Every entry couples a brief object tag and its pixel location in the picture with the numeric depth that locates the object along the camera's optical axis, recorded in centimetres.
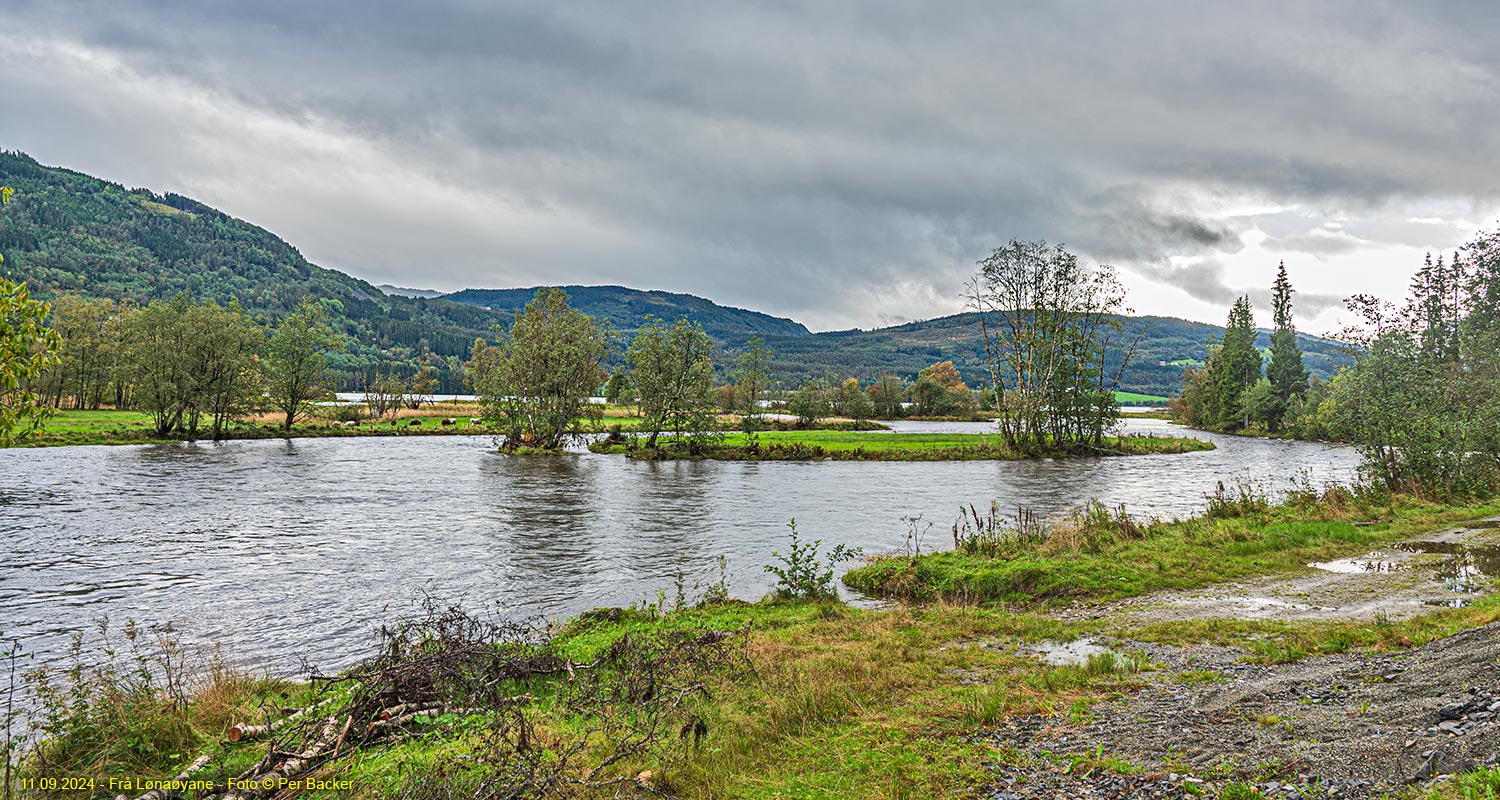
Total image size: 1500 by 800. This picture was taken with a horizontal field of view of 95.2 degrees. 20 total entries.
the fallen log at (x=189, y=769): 657
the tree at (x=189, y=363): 6356
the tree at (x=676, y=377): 6109
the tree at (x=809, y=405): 9276
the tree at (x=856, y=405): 11062
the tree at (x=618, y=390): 8884
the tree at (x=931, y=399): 12900
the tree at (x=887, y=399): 12262
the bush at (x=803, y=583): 1595
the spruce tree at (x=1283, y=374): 9719
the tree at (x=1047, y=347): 6088
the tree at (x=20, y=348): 737
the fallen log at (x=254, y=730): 804
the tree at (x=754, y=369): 10056
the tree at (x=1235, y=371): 9862
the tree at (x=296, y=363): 7662
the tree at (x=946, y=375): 18346
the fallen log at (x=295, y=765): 643
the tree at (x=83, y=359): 8306
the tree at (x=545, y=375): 6338
